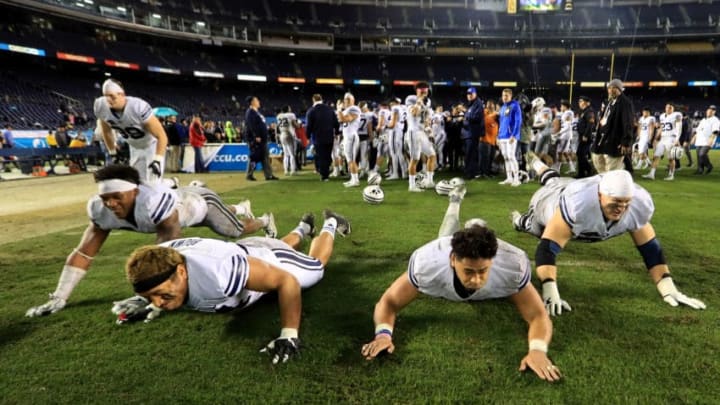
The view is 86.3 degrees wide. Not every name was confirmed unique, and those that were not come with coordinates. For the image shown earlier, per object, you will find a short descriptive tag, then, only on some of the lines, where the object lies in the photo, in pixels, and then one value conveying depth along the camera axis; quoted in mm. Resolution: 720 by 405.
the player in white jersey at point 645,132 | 11641
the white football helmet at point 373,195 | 6836
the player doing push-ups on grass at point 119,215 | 2877
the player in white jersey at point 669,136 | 10023
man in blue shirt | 8625
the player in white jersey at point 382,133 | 11000
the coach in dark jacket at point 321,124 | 10211
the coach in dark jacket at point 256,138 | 10461
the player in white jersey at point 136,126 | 4352
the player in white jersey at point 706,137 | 10727
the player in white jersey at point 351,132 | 9328
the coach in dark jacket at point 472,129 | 9555
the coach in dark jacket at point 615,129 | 6379
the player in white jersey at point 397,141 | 9633
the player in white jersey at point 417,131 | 8163
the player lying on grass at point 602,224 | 2699
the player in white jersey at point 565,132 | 11523
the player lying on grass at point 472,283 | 2100
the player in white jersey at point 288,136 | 12312
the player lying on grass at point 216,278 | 2062
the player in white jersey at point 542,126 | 10016
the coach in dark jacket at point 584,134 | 9156
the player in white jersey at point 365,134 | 10386
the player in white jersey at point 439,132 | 11133
